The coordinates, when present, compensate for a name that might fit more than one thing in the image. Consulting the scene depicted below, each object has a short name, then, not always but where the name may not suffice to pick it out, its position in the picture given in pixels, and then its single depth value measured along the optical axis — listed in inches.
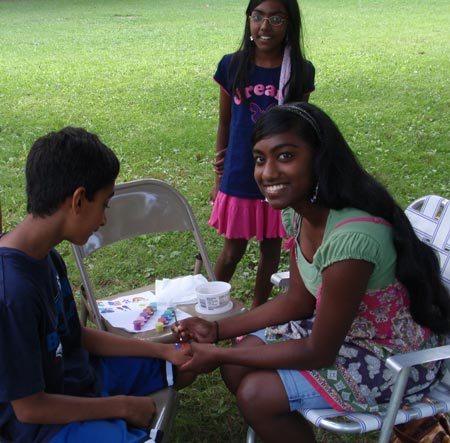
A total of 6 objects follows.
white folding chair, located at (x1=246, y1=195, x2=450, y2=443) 78.1
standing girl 126.8
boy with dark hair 70.2
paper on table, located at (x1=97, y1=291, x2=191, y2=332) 106.0
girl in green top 81.7
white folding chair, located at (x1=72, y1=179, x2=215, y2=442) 119.0
